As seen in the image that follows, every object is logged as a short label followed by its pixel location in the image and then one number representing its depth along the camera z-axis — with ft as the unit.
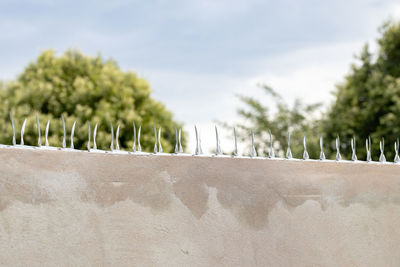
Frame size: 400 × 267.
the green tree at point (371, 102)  38.81
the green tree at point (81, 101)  33.83
